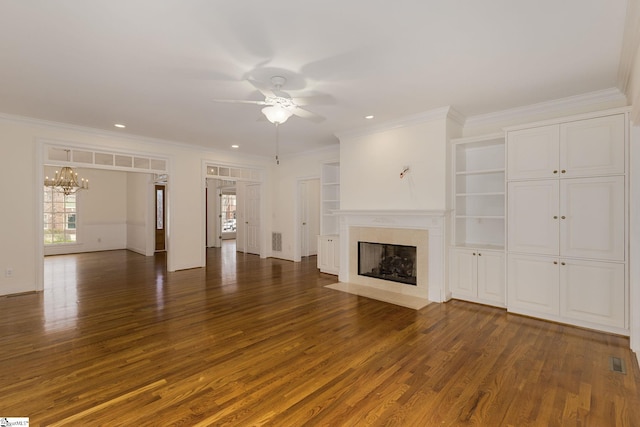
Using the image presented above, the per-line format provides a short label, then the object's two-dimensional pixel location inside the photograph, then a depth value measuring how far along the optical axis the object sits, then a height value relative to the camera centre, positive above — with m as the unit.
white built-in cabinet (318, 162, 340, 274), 6.45 -0.21
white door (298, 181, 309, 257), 8.30 -0.28
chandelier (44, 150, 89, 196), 8.47 +0.90
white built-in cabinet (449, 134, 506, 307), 4.23 -0.16
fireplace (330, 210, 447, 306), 4.48 -0.52
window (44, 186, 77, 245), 9.16 -0.12
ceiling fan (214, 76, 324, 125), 3.28 +1.16
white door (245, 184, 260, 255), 8.96 -0.20
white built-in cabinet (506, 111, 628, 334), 3.30 -0.12
